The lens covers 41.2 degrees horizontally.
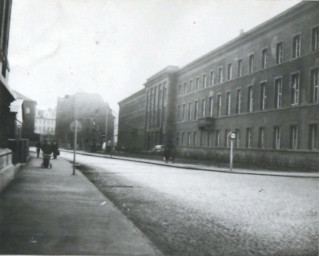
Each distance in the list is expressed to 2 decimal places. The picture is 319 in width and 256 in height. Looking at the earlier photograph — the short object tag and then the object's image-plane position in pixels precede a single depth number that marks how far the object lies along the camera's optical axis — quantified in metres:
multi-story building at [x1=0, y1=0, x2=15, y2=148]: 12.08
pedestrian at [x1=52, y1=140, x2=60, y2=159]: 33.56
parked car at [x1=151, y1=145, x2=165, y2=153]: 61.14
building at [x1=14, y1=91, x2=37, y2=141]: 44.98
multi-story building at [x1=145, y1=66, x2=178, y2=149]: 65.06
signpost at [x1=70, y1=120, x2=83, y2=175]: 18.85
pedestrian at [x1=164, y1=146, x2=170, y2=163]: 37.23
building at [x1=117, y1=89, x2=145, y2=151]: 85.75
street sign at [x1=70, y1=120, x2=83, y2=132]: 18.92
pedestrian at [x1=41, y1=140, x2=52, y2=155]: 22.22
